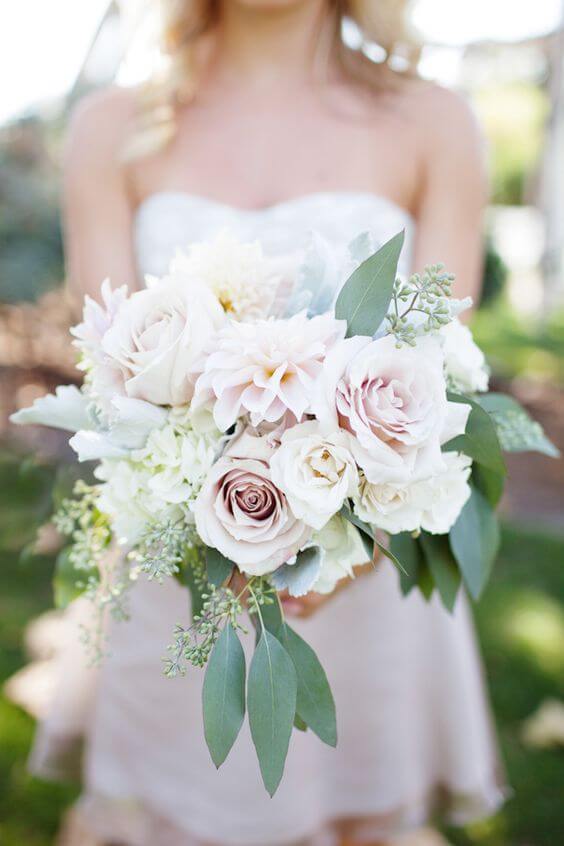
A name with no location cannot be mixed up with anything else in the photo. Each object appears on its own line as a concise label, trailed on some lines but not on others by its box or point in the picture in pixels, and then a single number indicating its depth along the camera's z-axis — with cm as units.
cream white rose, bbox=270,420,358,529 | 93
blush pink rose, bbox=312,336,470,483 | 93
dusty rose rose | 97
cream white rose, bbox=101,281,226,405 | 100
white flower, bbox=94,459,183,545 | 108
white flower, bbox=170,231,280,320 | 113
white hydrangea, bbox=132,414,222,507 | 102
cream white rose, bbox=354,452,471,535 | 99
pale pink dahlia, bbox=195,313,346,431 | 96
